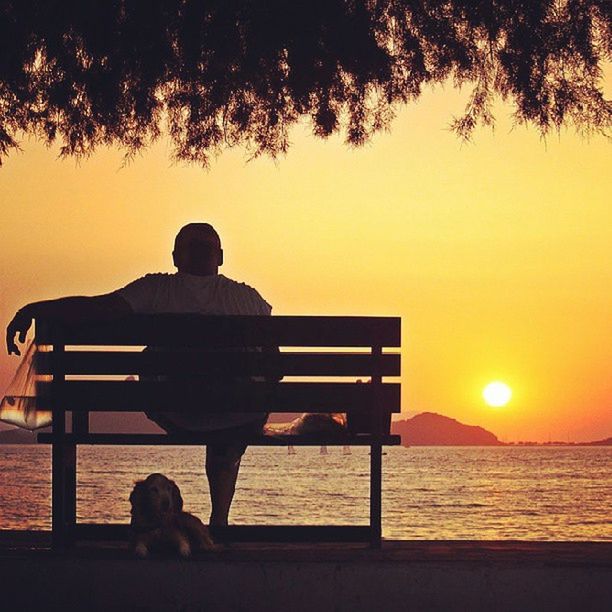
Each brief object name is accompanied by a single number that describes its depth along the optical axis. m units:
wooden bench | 6.11
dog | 5.57
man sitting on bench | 6.18
